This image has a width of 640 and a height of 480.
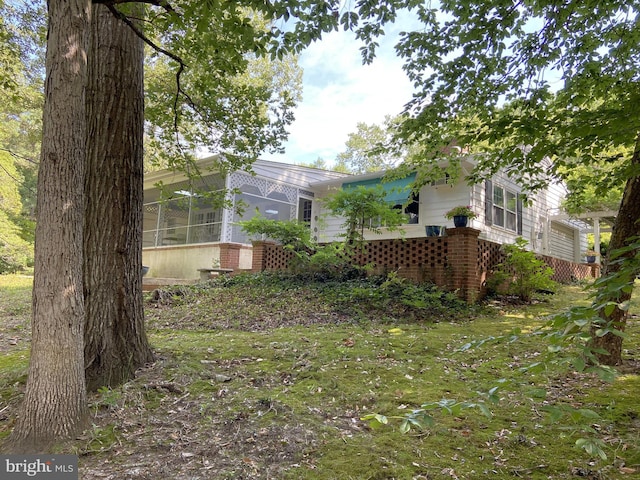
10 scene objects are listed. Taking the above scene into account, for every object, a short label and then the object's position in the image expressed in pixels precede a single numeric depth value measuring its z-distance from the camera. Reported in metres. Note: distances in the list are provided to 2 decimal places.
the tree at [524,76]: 3.40
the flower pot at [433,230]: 9.05
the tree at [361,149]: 31.22
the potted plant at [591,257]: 15.35
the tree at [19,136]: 6.96
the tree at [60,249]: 2.30
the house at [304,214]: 11.70
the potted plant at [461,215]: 8.42
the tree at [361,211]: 8.09
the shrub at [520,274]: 7.68
